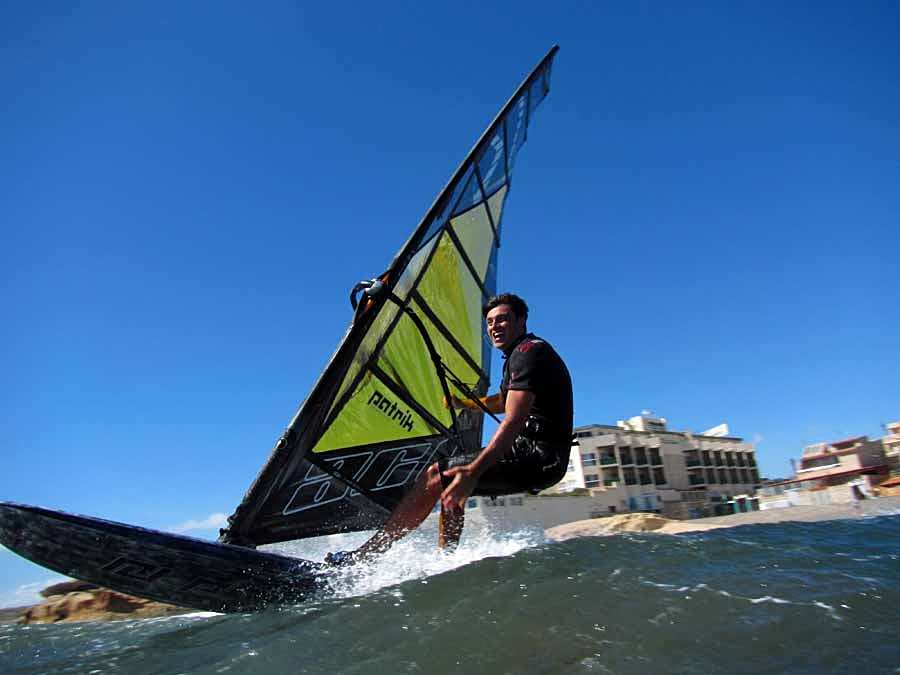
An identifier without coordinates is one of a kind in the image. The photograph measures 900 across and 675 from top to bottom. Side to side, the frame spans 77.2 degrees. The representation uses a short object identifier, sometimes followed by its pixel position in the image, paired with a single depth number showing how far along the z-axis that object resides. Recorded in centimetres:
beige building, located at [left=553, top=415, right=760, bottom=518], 5175
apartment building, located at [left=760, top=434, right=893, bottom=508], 4411
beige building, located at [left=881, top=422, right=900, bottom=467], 5611
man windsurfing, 313
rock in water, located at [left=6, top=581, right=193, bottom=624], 748
